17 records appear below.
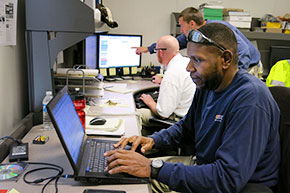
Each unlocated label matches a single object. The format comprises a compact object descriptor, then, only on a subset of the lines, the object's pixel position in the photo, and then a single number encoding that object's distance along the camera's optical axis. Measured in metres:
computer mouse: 1.41
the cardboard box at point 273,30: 3.35
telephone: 2.50
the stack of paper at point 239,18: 3.23
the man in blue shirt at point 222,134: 0.92
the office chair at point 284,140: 1.03
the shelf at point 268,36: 3.33
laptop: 0.87
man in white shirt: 2.11
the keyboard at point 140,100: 2.32
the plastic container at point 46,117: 1.36
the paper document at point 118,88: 2.35
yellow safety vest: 2.73
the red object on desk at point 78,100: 1.47
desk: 0.87
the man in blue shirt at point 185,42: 2.15
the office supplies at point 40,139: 1.19
